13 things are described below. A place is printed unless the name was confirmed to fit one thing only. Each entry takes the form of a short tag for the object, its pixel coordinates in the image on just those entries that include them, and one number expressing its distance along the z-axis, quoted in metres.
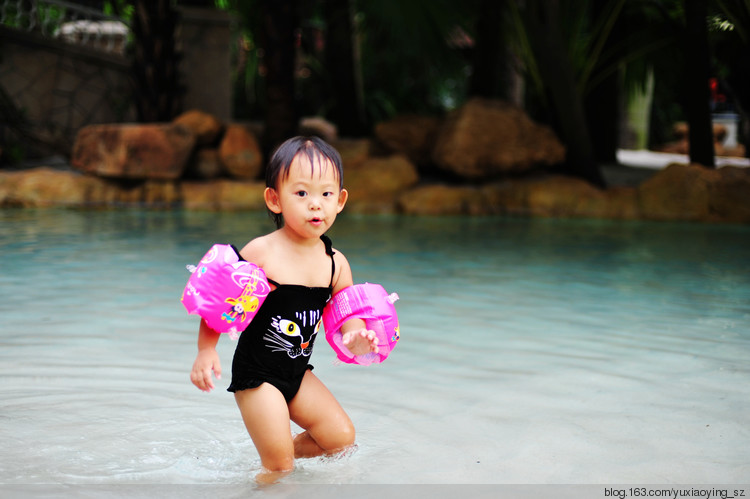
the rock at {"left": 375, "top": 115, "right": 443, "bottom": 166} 12.98
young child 2.52
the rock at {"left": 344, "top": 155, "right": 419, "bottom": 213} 11.48
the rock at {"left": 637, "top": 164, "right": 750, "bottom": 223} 10.55
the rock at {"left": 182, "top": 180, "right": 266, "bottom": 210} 11.38
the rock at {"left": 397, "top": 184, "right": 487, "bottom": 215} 11.43
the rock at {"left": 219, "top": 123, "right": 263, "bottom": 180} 11.92
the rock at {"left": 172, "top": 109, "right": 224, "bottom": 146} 12.09
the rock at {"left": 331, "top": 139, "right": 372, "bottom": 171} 12.46
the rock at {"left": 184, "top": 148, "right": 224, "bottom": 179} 12.11
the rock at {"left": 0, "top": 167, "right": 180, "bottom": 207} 11.12
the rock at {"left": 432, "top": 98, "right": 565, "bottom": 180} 11.74
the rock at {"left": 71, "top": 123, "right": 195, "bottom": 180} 11.37
